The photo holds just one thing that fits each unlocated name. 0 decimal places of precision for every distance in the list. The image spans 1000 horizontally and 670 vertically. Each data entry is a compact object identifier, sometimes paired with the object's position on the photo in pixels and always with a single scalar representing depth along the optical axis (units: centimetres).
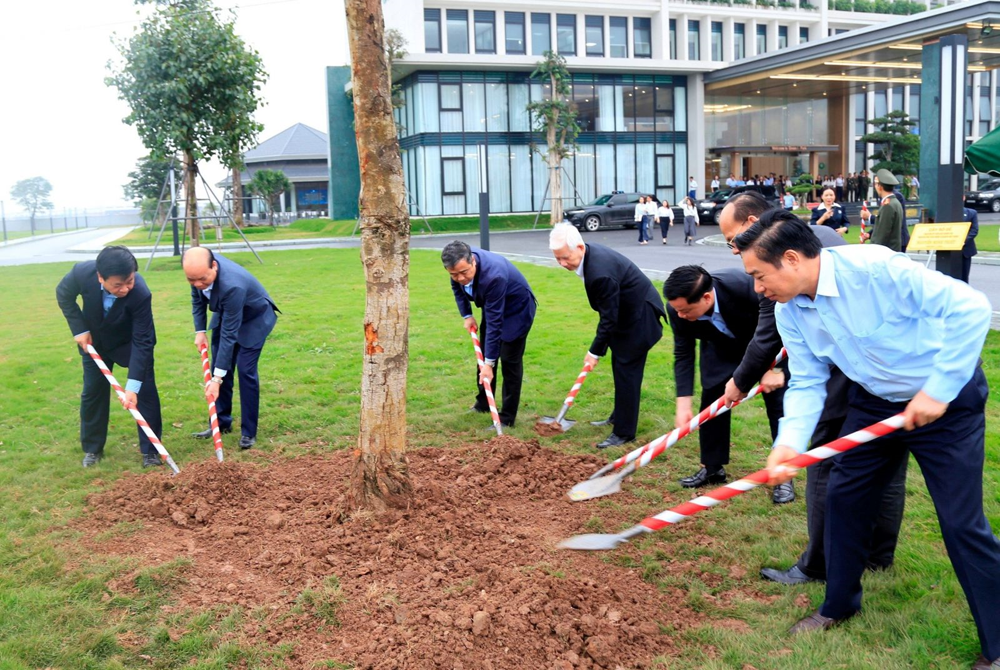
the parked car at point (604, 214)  3188
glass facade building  3775
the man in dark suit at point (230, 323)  624
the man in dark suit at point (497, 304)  648
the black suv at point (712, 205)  3225
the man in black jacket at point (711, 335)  487
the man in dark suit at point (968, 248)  988
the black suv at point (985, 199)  3453
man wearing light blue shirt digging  297
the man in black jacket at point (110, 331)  580
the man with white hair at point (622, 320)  620
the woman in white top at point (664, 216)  2475
